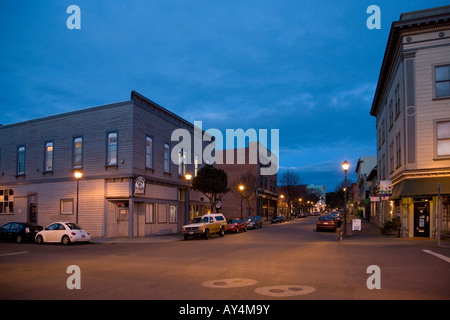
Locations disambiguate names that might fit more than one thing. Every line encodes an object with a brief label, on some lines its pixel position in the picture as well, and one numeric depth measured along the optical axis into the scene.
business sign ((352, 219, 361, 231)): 30.18
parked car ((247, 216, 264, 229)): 44.12
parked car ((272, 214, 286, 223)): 61.19
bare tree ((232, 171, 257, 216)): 61.03
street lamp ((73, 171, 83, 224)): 27.08
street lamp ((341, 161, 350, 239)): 29.91
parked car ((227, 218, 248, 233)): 37.18
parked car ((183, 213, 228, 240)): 27.73
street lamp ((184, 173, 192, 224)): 37.23
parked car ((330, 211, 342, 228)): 43.69
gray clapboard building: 29.47
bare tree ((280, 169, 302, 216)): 89.75
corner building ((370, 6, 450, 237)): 24.45
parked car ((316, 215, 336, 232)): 36.56
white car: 24.00
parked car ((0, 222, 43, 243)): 25.88
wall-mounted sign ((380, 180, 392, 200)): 28.17
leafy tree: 35.09
